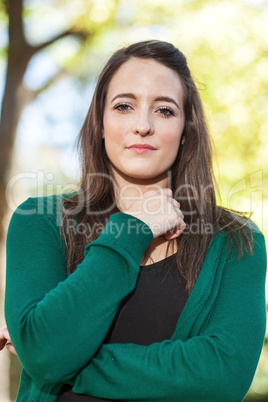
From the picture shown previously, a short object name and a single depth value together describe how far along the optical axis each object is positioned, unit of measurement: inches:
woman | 54.9
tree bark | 209.2
